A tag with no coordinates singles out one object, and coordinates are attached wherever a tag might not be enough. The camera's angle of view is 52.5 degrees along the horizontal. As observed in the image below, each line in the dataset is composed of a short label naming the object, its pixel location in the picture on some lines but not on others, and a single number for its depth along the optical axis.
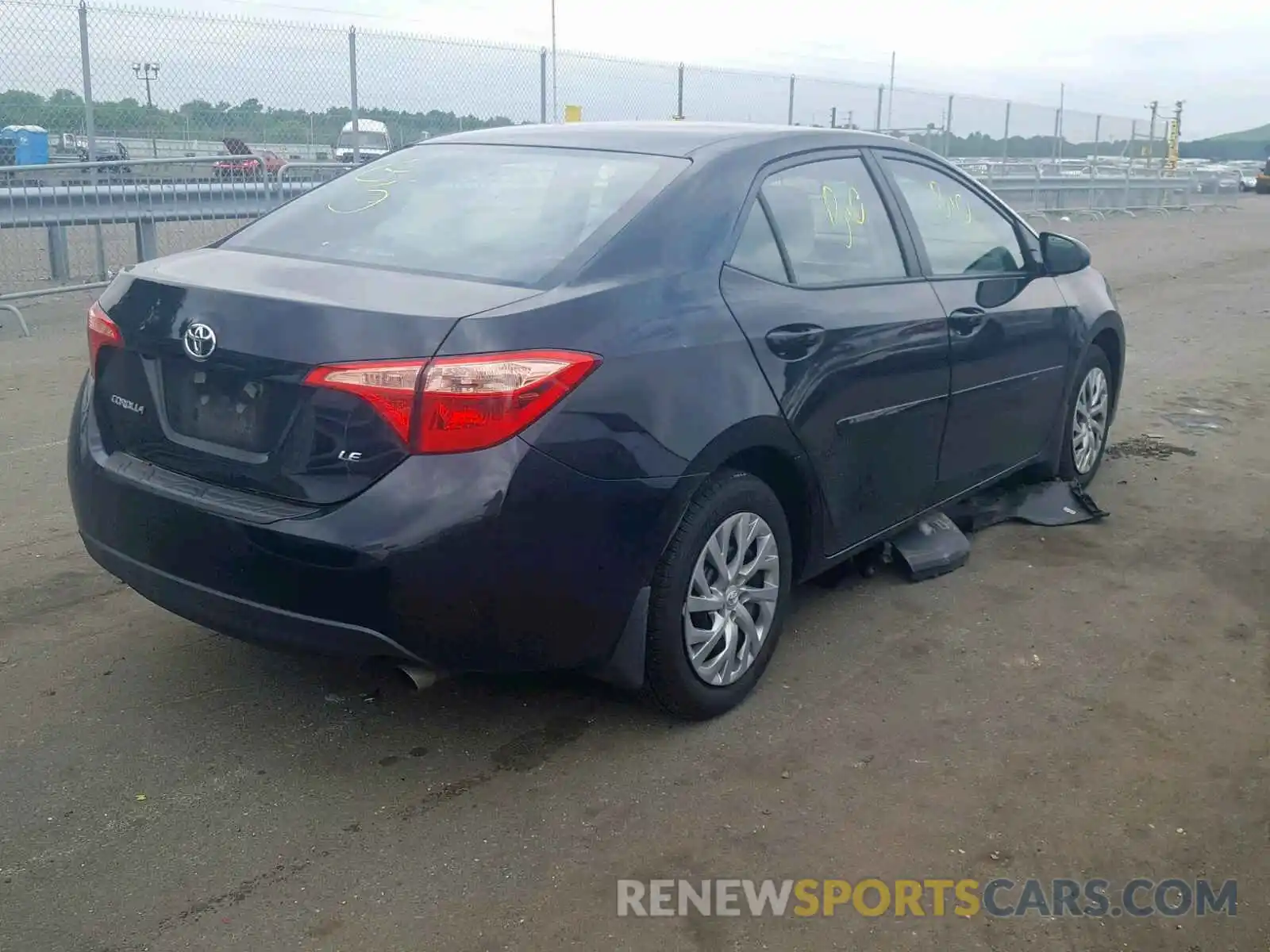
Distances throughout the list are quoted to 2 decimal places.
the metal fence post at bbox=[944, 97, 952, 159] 24.38
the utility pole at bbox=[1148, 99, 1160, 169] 33.56
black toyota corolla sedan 2.97
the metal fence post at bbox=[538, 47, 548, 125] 15.52
